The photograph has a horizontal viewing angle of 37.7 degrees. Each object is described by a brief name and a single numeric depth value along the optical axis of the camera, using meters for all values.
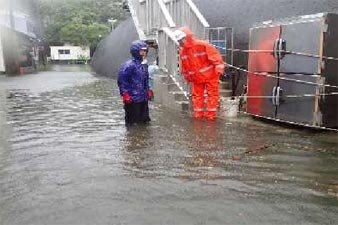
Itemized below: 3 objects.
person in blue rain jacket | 9.15
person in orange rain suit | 9.77
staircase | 11.36
